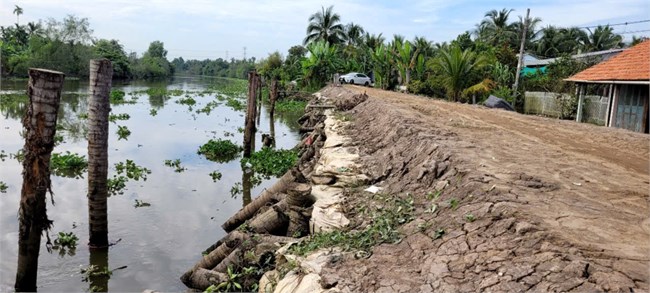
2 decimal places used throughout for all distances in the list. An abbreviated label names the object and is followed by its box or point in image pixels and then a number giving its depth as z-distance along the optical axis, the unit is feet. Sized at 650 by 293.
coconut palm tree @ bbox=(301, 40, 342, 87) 129.90
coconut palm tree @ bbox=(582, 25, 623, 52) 153.04
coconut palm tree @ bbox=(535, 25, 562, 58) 152.87
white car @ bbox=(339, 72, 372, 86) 131.03
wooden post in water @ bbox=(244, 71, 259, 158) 50.01
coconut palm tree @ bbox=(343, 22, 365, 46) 185.37
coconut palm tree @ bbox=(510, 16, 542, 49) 148.36
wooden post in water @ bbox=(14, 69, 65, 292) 17.29
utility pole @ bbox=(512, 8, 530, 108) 79.68
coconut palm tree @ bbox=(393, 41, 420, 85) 101.40
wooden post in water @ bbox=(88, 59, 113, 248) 22.91
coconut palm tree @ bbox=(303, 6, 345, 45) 173.47
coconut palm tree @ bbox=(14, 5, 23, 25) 250.27
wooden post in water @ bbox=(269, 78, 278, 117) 88.61
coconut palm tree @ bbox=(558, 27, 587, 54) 152.97
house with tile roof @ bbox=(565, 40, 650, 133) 45.14
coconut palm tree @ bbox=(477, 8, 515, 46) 147.54
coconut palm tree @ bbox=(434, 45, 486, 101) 77.97
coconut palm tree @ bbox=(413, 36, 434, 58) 126.00
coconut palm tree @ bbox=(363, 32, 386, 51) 165.47
